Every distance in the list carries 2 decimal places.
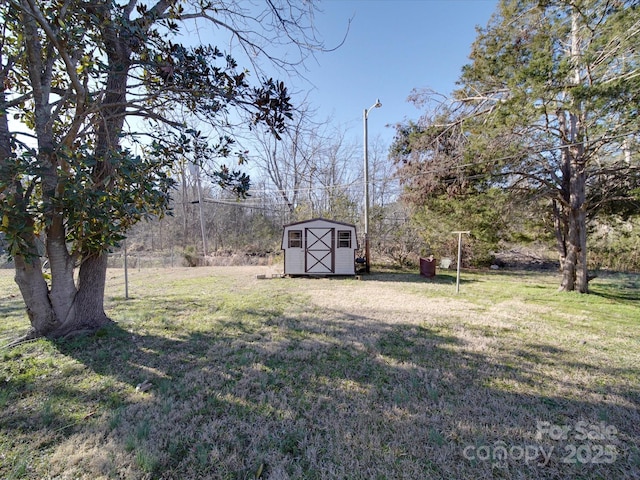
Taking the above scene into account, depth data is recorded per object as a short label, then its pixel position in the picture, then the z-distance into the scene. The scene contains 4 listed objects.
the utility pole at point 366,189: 10.10
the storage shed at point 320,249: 9.97
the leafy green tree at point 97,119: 2.31
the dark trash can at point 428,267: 9.63
